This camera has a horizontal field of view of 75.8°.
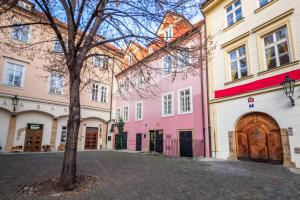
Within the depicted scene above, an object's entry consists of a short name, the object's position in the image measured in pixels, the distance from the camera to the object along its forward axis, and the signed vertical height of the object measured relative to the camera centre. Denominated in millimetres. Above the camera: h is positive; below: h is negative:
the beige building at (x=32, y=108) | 16203 +2445
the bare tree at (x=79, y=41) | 5590 +3138
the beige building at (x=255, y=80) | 8367 +2823
